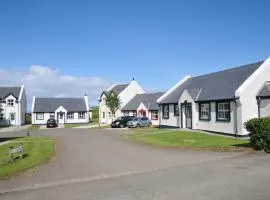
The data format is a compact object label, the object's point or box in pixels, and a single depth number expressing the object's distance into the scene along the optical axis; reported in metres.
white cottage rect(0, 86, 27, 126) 68.88
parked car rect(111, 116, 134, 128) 49.97
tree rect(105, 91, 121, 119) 61.69
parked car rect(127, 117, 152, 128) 48.34
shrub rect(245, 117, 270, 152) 17.73
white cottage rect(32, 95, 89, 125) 74.31
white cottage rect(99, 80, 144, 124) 66.75
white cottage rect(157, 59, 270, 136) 27.47
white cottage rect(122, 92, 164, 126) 53.59
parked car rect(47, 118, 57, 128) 62.12
